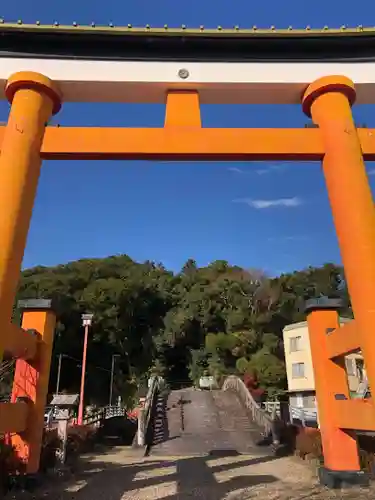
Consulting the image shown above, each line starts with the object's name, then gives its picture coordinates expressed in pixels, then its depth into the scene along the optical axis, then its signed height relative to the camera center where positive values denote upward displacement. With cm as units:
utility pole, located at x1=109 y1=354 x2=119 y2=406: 3316 +314
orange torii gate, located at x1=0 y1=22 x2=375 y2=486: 435 +384
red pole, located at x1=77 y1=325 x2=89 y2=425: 1674 +12
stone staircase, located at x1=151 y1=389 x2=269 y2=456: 1241 -50
